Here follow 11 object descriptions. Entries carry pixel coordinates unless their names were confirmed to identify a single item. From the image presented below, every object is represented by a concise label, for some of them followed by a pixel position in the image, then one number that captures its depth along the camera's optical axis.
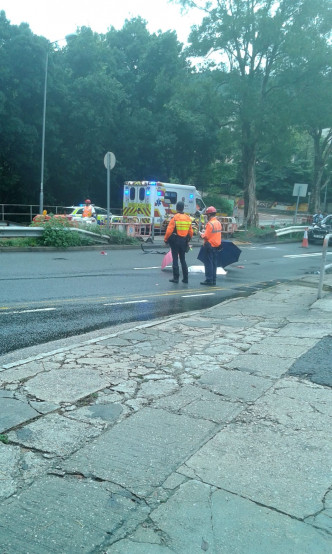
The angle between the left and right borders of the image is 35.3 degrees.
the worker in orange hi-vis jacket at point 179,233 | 11.52
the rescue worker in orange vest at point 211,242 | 11.59
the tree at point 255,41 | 27.73
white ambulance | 25.80
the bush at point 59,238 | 17.62
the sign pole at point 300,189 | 29.92
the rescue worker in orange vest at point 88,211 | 22.66
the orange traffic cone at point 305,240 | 26.35
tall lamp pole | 25.59
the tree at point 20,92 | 28.75
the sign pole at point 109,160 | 19.12
